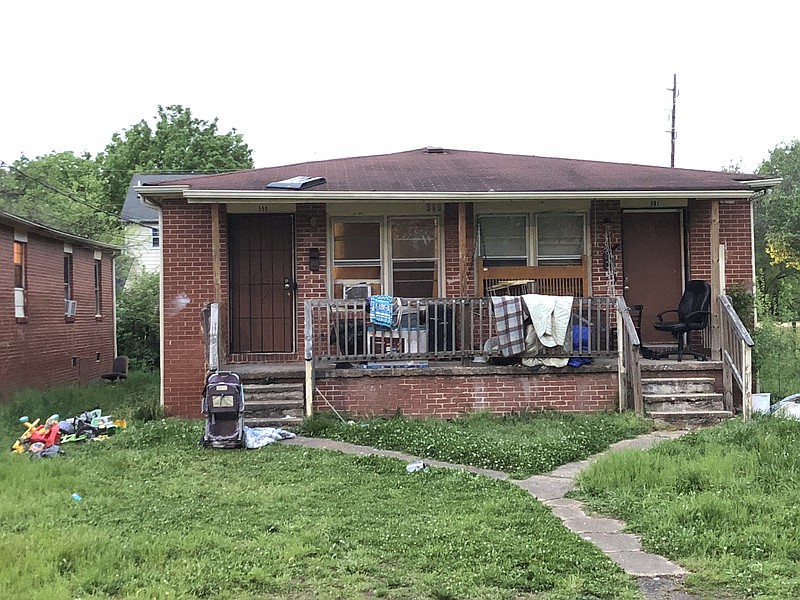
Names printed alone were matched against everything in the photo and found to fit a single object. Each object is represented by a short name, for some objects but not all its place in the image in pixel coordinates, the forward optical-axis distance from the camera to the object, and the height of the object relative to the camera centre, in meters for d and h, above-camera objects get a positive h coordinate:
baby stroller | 8.25 -1.20
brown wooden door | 11.39 +0.50
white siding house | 30.06 +2.45
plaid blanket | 9.91 -0.33
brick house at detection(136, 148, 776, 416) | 9.98 +0.51
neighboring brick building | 14.03 -0.04
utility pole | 32.28 +6.83
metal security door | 11.20 +0.29
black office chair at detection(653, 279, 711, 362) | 10.12 -0.22
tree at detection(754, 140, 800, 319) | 27.88 +2.67
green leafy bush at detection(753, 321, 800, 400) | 10.30 -0.93
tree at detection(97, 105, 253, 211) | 40.06 +8.02
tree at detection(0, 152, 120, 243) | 28.66 +4.29
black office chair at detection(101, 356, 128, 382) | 18.61 -1.61
